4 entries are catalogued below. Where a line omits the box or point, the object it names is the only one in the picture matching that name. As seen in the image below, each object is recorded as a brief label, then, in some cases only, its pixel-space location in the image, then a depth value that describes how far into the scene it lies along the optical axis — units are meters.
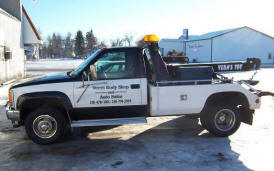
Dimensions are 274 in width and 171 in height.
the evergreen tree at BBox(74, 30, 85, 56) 85.38
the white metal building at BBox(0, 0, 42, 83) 12.68
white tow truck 4.89
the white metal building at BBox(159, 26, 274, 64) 35.59
